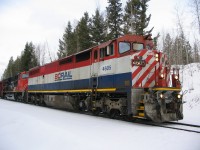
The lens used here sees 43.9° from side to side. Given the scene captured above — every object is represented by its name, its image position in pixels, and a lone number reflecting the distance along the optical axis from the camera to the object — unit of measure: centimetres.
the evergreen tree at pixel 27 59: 5925
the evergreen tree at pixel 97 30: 3234
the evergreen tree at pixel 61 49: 5046
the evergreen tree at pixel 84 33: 3366
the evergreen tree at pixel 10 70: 8588
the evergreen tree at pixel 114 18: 3055
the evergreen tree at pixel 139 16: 2761
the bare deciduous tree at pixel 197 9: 2712
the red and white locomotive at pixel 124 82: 958
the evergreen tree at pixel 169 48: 4767
